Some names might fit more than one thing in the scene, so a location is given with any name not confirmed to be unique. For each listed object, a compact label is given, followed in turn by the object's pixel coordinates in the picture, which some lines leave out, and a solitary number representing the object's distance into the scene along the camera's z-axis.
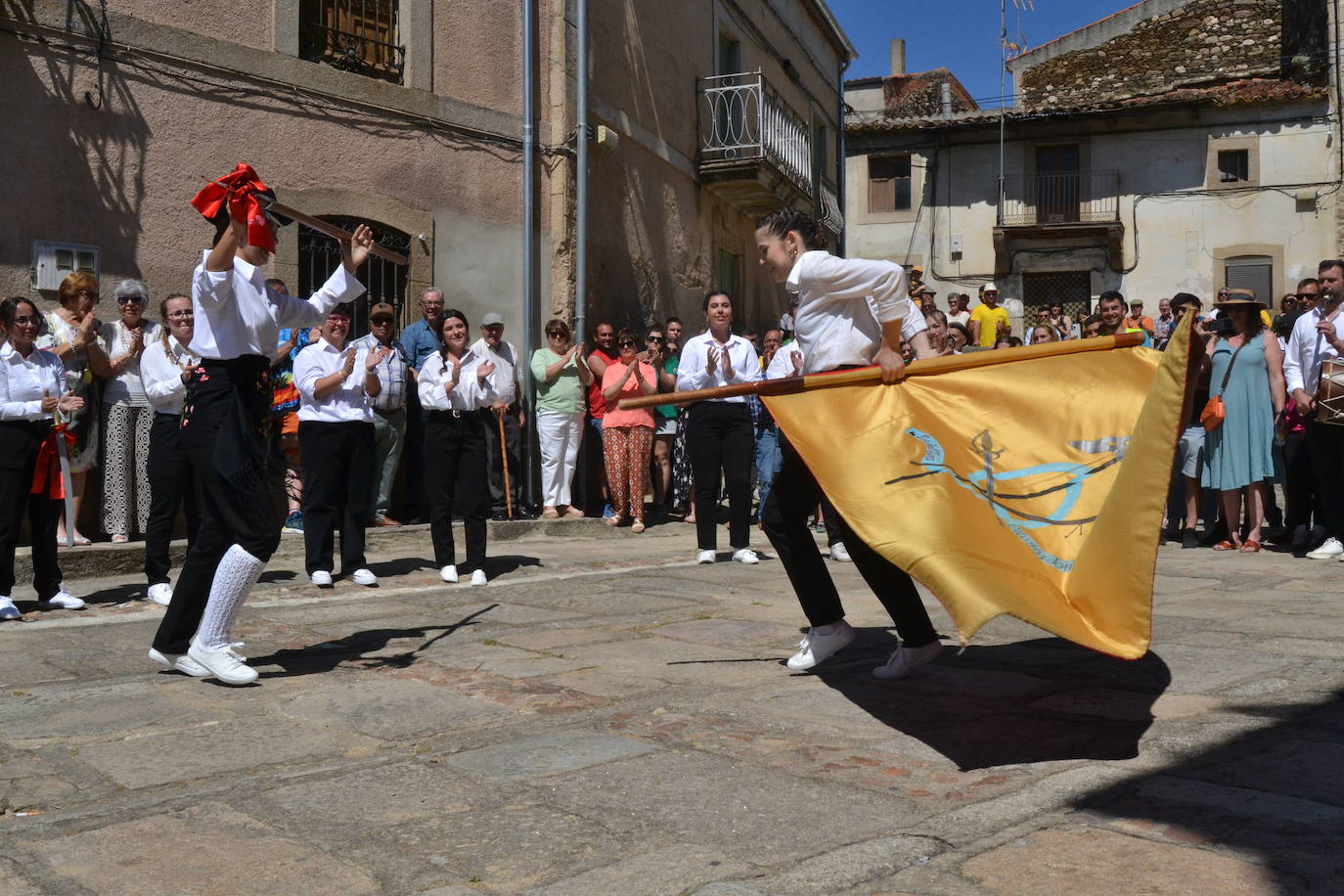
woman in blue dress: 10.42
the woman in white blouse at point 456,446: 8.66
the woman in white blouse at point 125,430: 9.66
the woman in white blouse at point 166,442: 7.79
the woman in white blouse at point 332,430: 8.39
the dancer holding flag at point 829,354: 5.09
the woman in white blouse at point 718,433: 9.57
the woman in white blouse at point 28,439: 7.25
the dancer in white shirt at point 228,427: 5.25
